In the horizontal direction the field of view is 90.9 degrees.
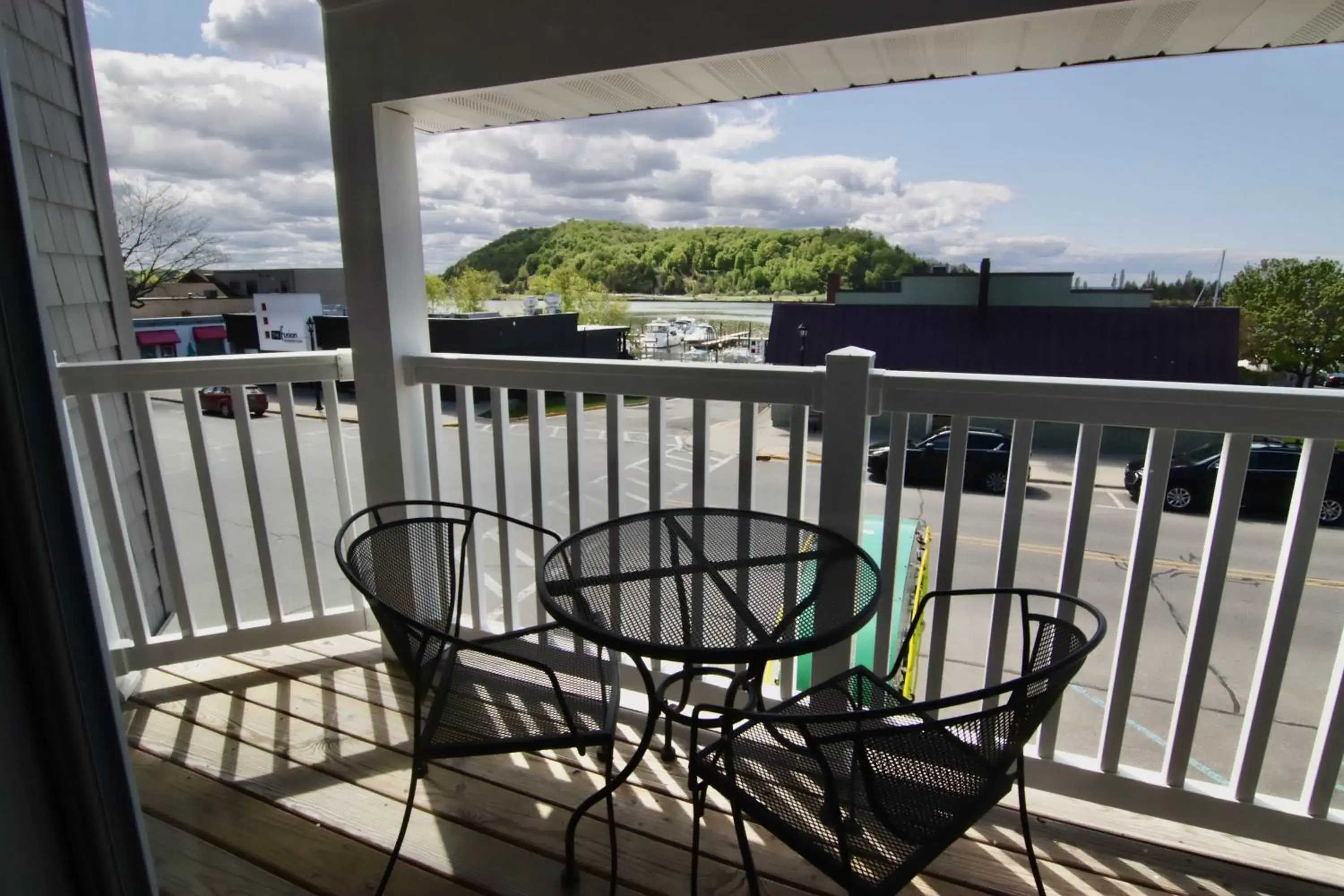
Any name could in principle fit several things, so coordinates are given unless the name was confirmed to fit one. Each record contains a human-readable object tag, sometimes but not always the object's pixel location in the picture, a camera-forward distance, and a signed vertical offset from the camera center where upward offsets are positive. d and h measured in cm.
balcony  151 -105
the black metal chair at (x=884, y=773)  95 -77
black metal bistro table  127 -62
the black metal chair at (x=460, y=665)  130 -85
